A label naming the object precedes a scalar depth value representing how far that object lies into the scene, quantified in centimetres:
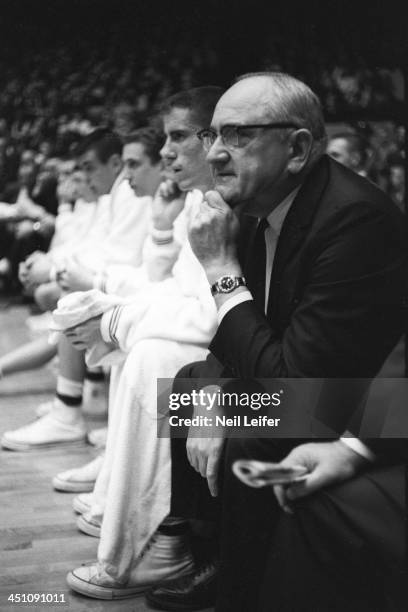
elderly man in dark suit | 272
